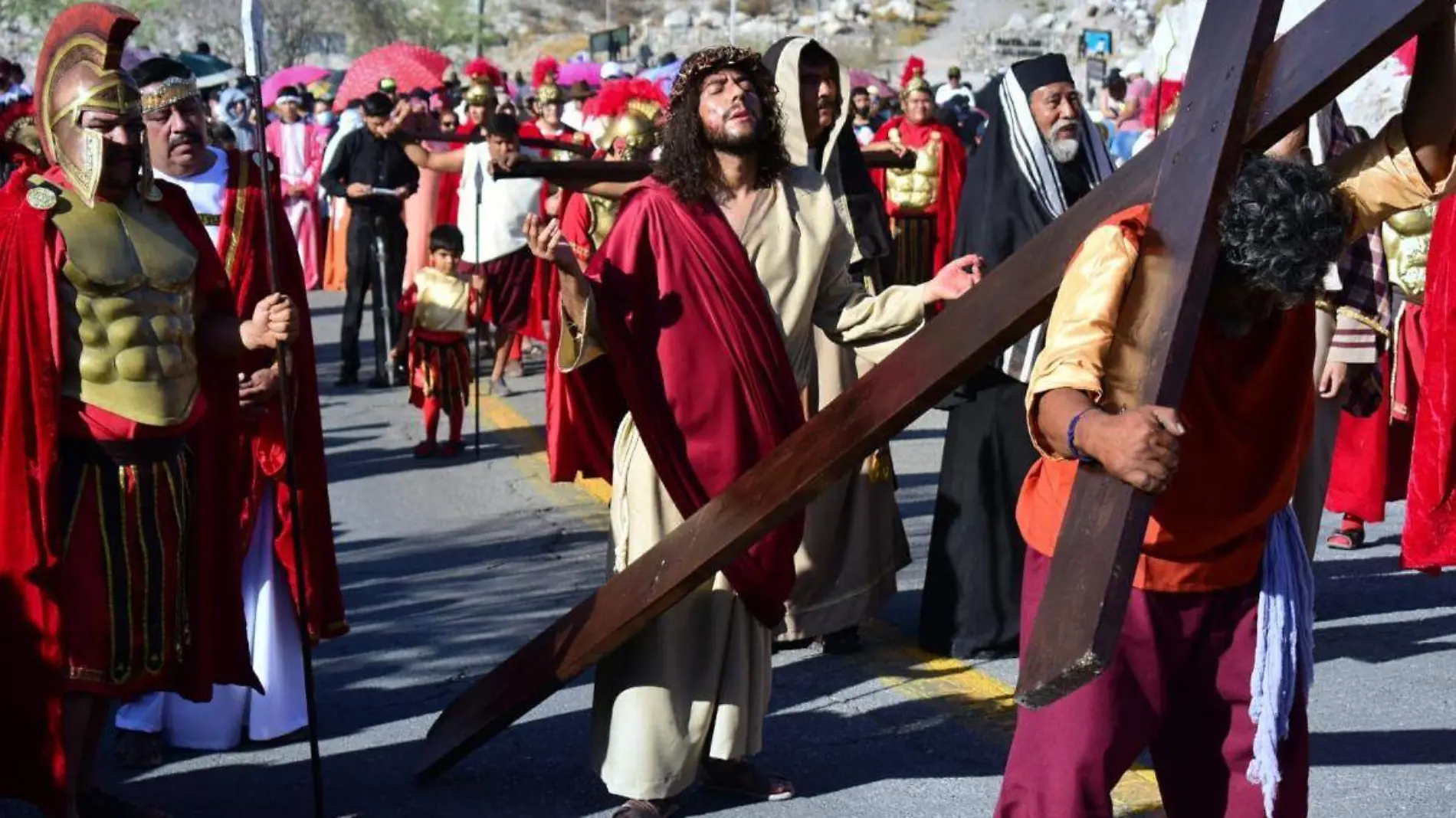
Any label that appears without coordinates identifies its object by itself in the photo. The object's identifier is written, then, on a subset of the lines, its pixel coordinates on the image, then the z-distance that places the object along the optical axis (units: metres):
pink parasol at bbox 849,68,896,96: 28.53
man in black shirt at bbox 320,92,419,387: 14.49
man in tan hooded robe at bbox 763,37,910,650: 7.18
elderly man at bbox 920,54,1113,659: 7.00
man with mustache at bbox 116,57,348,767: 5.98
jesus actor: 5.38
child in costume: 11.68
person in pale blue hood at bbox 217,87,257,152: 22.45
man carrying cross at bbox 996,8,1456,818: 3.86
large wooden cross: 3.22
